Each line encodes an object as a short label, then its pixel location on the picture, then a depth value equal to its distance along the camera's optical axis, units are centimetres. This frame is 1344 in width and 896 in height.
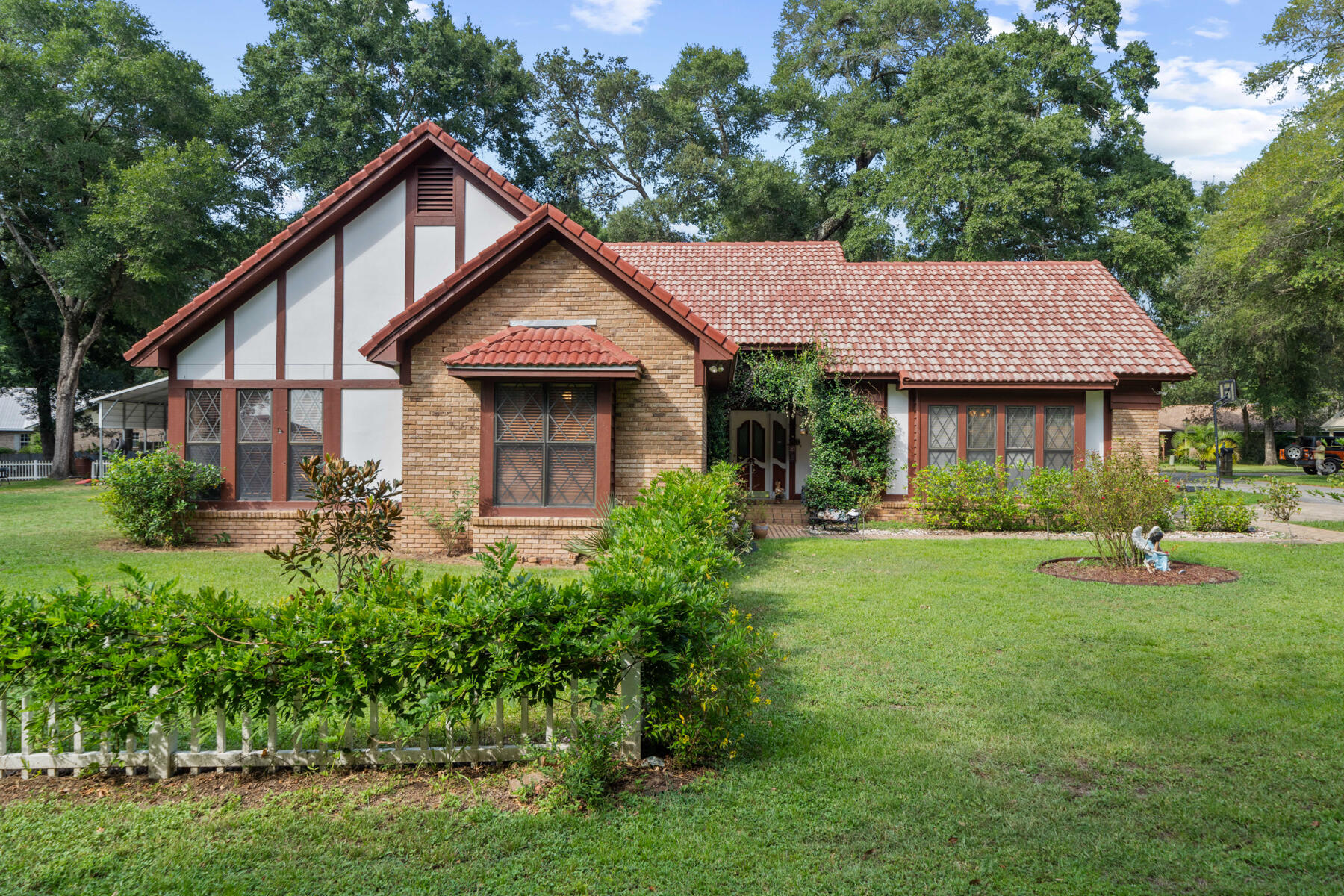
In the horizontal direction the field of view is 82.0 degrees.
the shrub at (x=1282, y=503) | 1433
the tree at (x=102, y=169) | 2705
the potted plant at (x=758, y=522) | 1443
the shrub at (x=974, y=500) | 1534
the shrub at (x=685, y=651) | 449
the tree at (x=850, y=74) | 3488
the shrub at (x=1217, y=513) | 1452
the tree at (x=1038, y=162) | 2720
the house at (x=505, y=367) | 1168
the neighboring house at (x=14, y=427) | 5638
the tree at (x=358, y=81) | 3266
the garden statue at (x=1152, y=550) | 1039
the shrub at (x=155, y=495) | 1270
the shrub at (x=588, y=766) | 418
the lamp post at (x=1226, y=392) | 2459
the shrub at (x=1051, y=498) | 1479
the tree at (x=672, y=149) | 3516
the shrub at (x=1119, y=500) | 1029
